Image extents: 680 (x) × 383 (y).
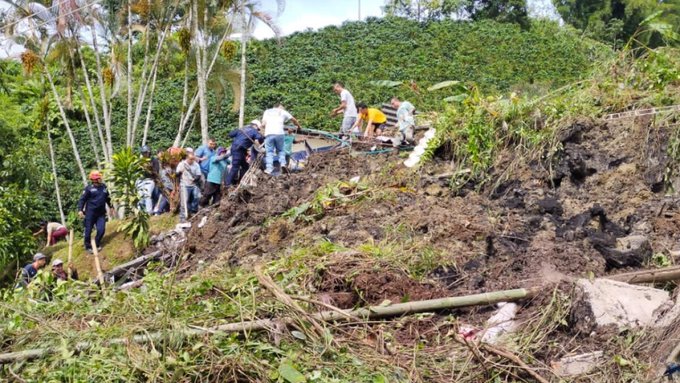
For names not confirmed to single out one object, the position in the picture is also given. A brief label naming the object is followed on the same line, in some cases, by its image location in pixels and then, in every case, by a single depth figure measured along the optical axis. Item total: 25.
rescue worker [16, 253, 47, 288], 12.09
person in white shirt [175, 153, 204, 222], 13.81
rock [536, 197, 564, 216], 9.91
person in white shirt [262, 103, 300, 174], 13.34
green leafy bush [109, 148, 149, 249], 13.51
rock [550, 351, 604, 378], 6.45
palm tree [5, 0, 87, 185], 19.80
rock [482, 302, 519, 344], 6.85
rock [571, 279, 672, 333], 6.66
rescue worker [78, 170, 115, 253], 13.50
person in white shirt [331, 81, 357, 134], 15.02
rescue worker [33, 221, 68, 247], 15.94
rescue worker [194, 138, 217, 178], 14.21
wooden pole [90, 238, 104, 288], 12.24
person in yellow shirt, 15.30
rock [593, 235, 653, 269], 8.06
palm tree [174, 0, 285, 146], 20.50
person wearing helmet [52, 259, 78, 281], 11.48
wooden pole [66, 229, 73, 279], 12.16
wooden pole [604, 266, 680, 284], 7.24
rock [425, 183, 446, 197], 11.46
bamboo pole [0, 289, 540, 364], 6.46
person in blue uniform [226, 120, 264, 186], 13.65
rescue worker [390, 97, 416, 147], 13.98
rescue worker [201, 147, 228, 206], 13.83
